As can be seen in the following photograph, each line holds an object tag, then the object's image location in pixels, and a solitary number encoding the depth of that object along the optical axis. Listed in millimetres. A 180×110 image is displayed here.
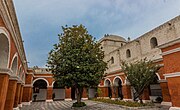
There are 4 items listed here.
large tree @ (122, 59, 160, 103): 12156
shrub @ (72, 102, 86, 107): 12157
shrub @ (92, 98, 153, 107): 11859
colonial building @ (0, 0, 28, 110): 5093
